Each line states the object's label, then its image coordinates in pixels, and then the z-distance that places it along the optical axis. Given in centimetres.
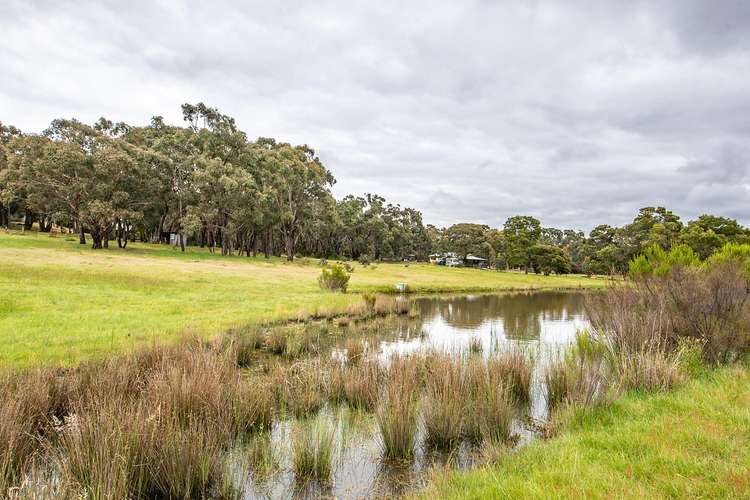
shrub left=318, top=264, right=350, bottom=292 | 2650
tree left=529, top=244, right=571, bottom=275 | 6669
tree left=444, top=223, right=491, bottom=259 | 9725
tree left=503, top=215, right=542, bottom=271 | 6911
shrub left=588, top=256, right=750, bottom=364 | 878
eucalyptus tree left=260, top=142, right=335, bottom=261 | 5241
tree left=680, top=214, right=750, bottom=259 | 4791
